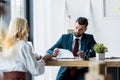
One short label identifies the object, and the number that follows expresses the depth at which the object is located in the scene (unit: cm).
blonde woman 246
